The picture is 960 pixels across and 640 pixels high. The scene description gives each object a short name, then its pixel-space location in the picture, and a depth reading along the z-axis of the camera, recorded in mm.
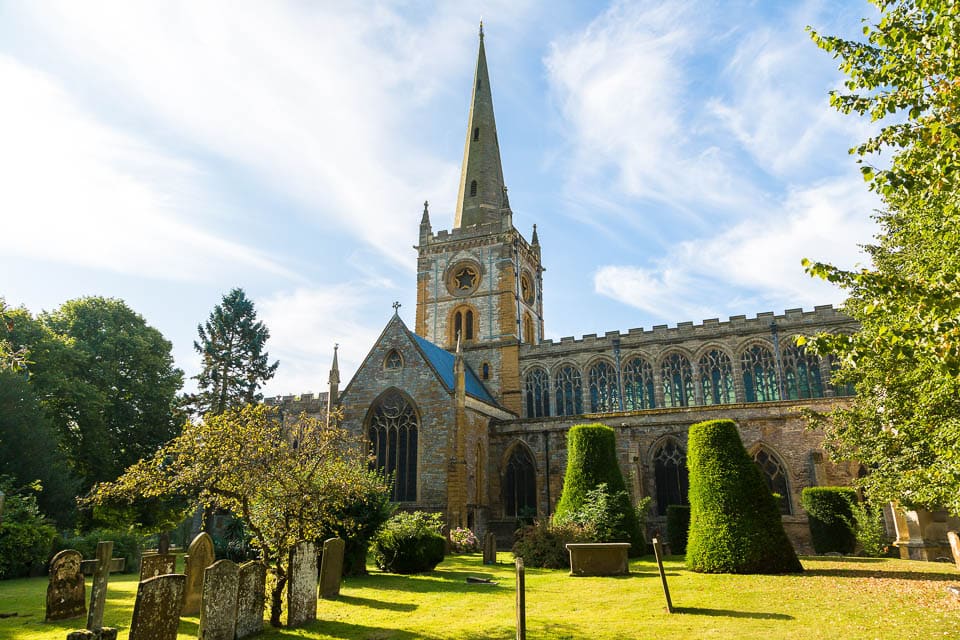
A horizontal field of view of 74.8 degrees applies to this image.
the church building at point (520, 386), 27094
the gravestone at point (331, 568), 13219
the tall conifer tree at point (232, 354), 34438
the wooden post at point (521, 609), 7848
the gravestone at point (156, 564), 11211
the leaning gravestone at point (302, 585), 10219
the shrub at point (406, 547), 17781
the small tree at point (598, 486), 18953
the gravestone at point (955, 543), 14344
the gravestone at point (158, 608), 7816
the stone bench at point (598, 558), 15797
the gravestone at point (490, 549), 20344
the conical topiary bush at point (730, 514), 14320
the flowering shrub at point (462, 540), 23516
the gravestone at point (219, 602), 8570
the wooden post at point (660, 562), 10357
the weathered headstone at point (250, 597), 9289
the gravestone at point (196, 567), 10977
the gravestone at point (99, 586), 7848
